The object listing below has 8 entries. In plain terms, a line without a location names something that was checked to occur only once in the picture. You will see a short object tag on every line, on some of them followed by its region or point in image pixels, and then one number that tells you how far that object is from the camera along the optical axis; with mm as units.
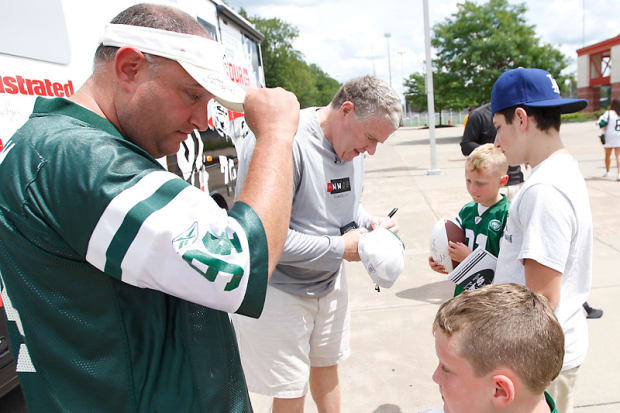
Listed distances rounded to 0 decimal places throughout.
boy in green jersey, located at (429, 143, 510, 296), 2766
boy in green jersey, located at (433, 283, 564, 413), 1319
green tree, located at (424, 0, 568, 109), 23641
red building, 35656
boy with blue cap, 1646
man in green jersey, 892
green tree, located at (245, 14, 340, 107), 58500
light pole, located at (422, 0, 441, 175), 11391
